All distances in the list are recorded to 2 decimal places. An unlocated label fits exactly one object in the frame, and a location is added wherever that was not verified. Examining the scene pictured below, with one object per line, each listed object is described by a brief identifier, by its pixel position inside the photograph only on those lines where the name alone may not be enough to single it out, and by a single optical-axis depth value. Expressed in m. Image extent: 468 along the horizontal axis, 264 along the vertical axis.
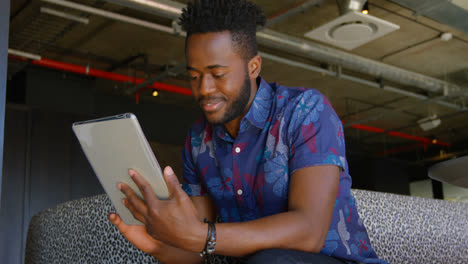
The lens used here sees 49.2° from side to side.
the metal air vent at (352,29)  4.26
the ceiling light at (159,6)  3.87
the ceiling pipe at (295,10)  4.56
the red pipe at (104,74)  6.12
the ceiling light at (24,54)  5.23
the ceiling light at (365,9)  4.55
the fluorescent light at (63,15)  4.38
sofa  1.64
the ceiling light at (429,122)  8.28
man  0.95
